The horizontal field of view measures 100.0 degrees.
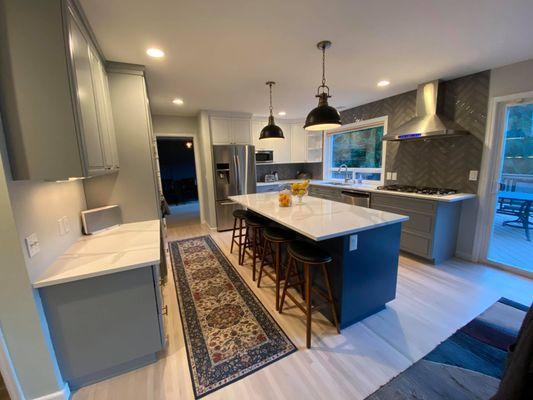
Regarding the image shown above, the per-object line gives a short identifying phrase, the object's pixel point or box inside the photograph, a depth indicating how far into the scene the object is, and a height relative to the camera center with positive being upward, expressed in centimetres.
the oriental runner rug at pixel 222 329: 162 -144
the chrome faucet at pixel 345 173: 501 -25
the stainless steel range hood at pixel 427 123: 296 +52
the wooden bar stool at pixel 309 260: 174 -75
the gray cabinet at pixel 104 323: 137 -100
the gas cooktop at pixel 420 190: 311 -43
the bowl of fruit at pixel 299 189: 277 -31
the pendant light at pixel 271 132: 316 +46
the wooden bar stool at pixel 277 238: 220 -72
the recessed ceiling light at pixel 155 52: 209 +110
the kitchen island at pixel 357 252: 180 -77
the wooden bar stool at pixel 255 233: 280 -92
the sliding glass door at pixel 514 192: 271 -42
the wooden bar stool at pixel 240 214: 314 -69
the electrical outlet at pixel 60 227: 167 -42
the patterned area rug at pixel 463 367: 142 -145
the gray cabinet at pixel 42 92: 114 +43
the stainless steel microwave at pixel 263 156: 530 +21
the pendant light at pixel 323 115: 211 +46
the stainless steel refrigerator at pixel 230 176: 451 -20
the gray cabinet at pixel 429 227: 296 -91
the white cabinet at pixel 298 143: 579 +54
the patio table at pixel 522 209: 276 -64
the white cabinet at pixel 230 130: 454 +75
